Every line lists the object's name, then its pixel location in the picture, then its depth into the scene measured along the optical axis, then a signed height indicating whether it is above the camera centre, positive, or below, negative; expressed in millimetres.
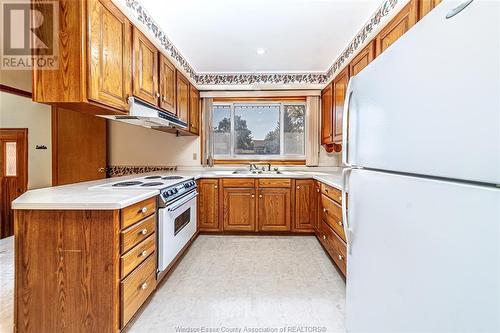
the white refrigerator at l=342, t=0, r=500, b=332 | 582 -46
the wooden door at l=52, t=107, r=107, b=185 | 3463 +228
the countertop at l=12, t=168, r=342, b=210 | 1405 -226
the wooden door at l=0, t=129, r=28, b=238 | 3809 -137
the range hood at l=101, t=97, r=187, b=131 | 2064 +449
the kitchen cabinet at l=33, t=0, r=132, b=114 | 1514 +651
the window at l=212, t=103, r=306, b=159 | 4059 +554
